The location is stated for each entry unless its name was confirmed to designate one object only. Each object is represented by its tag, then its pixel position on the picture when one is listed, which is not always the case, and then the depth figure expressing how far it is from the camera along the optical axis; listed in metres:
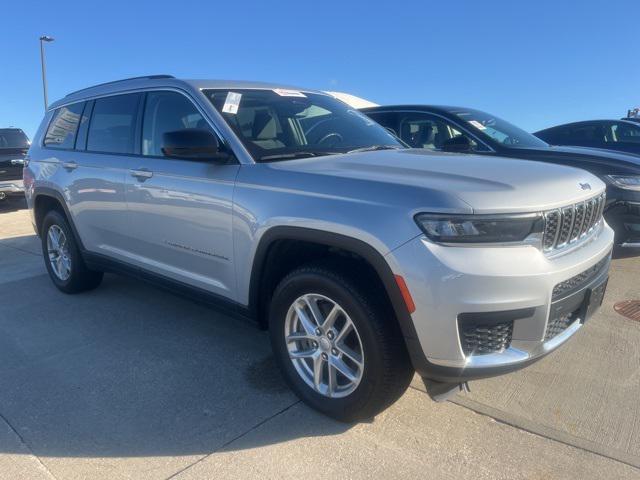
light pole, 19.45
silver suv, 2.29
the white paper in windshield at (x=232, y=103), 3.40
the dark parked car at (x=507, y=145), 4.98
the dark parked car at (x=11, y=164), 11.01
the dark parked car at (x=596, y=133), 9.22
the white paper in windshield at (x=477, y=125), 5.90
